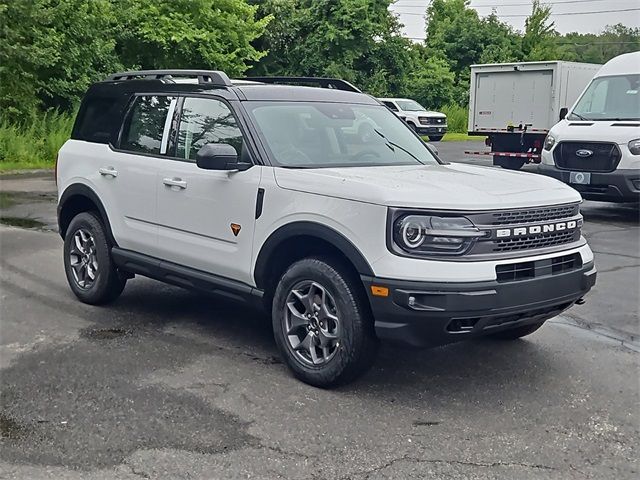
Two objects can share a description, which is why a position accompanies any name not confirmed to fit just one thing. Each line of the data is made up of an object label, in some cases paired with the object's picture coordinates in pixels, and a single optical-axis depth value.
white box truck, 18.44
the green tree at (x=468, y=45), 42.19
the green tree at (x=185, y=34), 24.80
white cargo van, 11.53
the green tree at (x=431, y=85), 40.16
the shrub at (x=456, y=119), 39.22
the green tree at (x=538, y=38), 44.38
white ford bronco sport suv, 4.41
